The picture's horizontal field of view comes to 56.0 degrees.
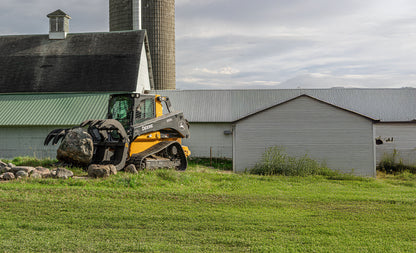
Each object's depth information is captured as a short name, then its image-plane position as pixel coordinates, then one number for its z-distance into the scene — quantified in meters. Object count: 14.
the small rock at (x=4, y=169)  12.13
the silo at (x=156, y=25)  32.19
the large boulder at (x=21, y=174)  11.38
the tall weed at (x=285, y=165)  16.78
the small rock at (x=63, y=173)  11.22
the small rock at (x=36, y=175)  11.31
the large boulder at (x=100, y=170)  11.30
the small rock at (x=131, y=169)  12.21
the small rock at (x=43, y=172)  11.52
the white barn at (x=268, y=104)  22.62
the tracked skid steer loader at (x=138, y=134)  12.27
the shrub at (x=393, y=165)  20.12
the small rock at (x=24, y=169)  11.66
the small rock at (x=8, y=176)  11.26
